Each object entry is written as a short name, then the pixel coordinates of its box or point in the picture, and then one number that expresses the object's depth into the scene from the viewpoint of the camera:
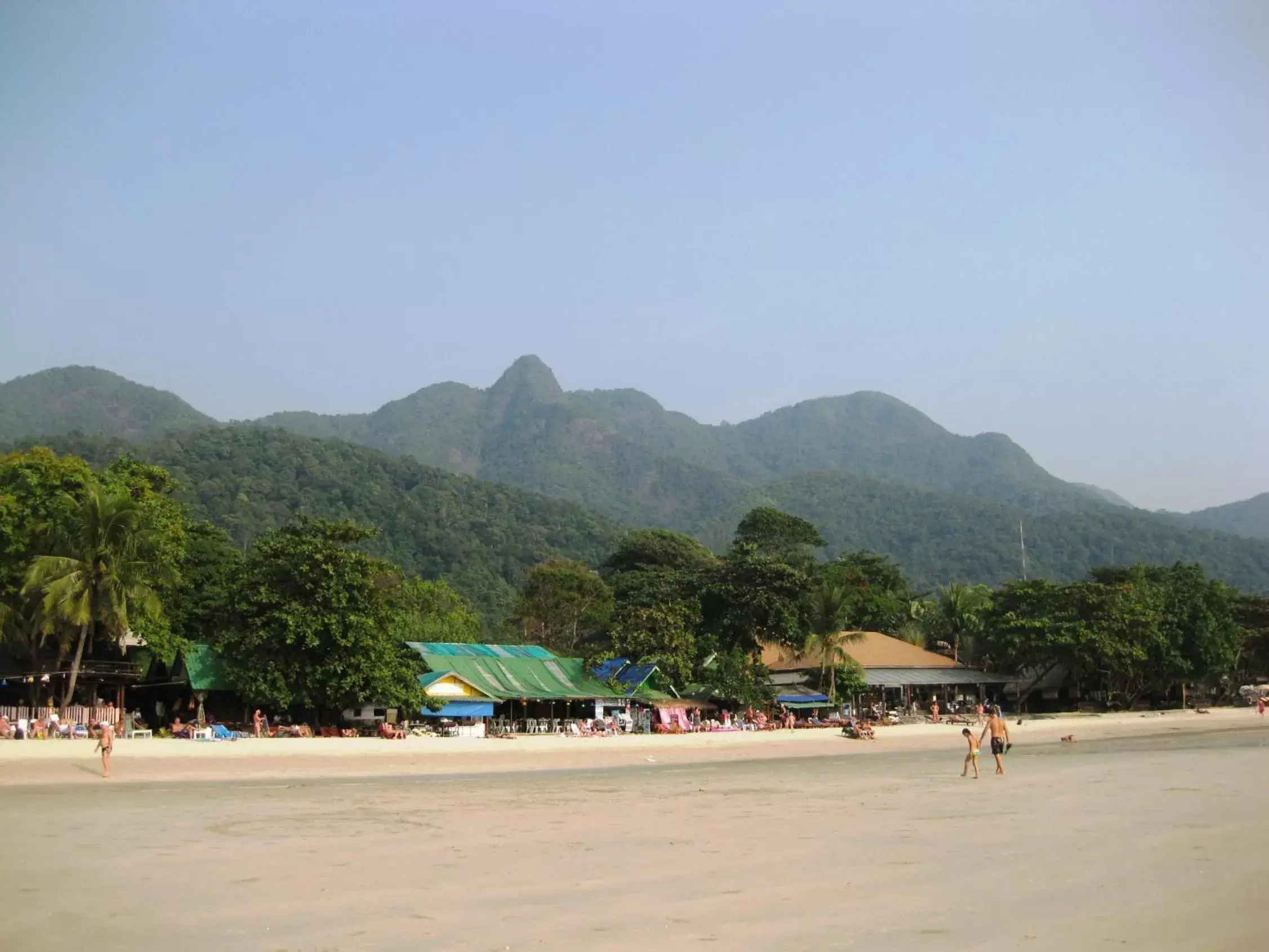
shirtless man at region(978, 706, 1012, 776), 22.75
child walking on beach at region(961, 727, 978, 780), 21.98
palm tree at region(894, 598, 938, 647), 66.44
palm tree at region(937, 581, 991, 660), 65.62
